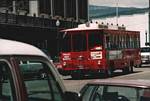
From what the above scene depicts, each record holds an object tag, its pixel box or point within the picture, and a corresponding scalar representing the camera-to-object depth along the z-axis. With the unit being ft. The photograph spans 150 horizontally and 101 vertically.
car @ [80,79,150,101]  25.68
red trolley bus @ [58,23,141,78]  101.45
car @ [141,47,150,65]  178.91
